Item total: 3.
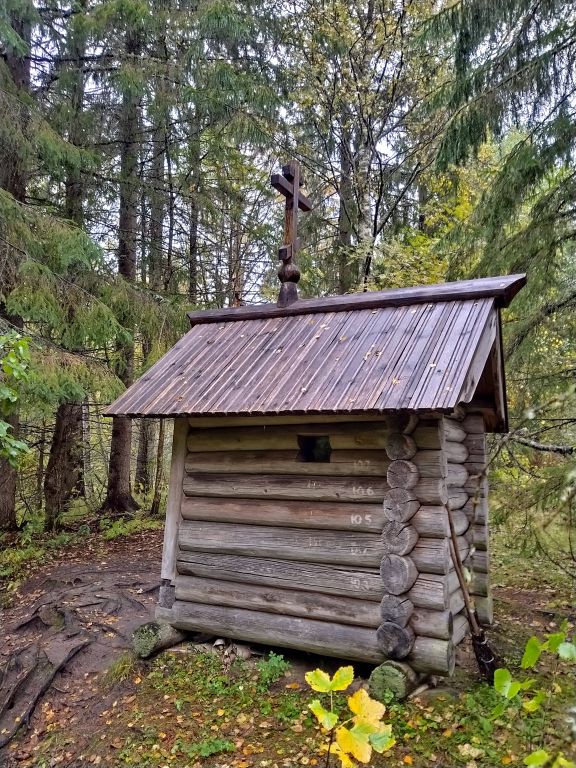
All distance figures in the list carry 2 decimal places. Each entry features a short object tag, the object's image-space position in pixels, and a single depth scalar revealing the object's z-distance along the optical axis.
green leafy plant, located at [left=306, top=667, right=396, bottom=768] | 1.89
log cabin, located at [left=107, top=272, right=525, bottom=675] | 4.66
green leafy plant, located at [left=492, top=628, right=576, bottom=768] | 1.33
